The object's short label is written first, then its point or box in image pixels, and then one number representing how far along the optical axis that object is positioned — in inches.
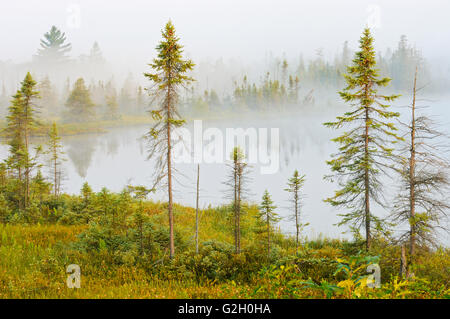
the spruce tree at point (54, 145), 890.4
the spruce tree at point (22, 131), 789.9
